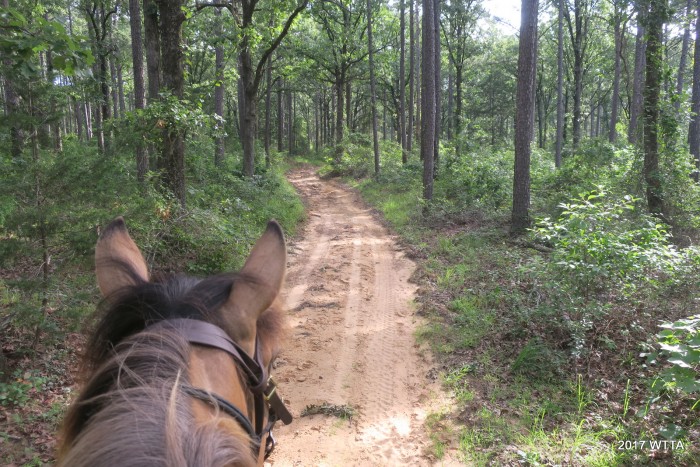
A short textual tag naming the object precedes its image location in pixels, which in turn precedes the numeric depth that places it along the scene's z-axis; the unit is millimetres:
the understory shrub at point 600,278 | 5078
